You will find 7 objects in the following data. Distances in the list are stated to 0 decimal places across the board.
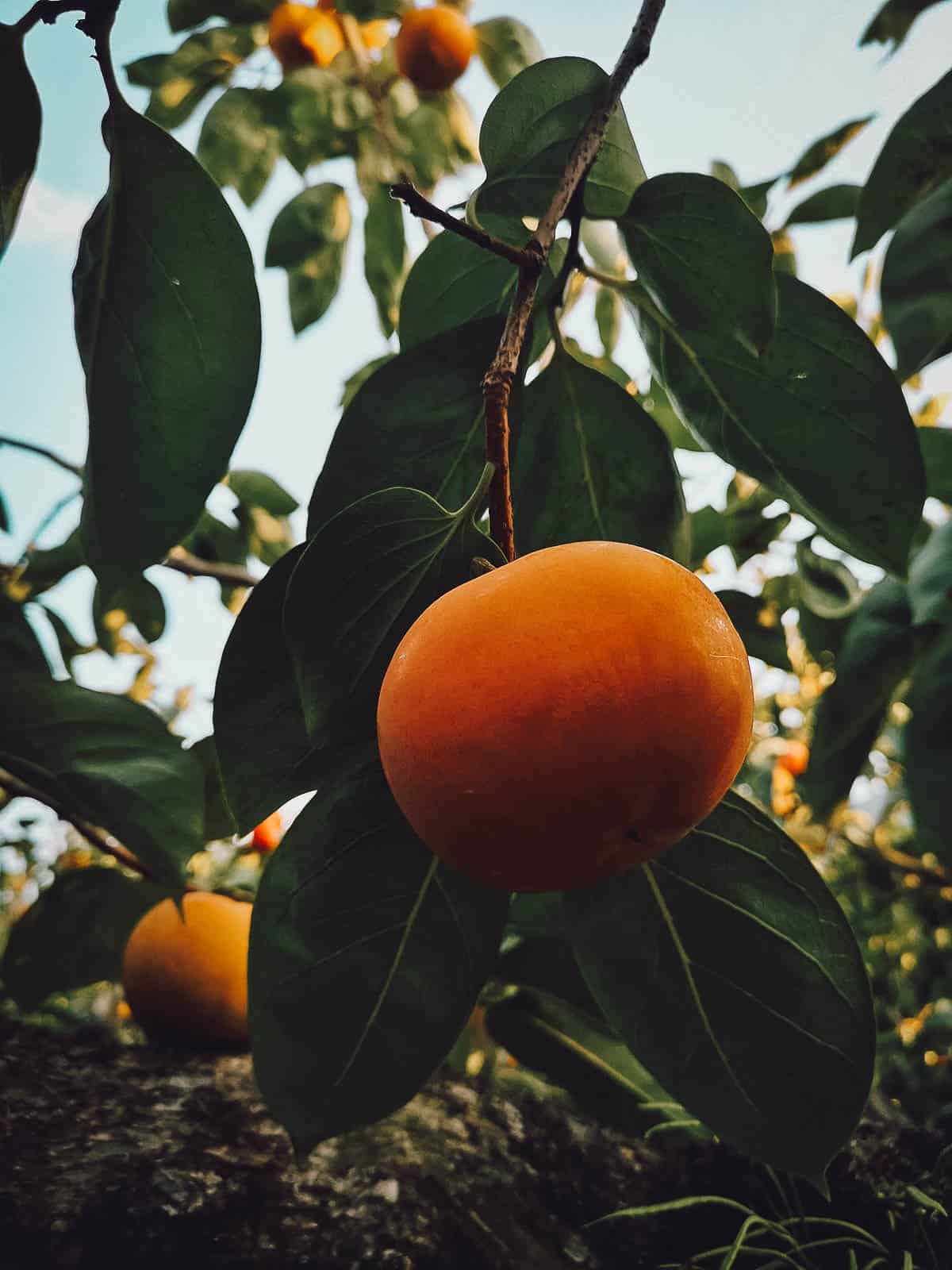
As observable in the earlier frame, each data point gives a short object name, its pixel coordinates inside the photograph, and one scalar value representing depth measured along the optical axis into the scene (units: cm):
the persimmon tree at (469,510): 25
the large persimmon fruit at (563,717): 18
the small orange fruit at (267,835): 57
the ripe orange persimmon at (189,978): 42
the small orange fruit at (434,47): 63
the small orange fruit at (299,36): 63
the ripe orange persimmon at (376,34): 72
